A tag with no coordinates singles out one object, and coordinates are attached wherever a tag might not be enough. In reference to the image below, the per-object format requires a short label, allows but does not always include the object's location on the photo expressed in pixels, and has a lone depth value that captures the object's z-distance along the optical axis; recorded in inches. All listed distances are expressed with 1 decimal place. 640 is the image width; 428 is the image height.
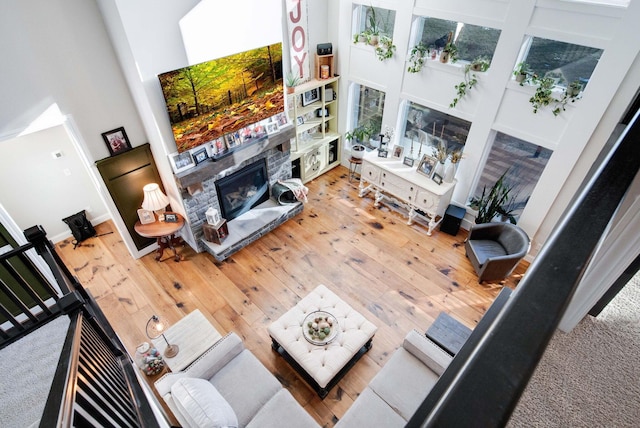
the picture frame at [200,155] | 169.2
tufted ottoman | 130.9
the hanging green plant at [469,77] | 164.6
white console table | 198.1
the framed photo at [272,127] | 197.9
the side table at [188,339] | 136.6
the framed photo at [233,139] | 180.5
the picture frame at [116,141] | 157.2
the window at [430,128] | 194.4
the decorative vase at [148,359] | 142.2
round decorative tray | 135.9
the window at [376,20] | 195.5
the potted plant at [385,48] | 195.2
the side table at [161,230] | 177.6
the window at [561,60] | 139.3
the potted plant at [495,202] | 184.5
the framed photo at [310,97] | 228.2
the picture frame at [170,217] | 181.9
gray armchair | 168.9
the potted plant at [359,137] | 238.1
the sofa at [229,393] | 104.0
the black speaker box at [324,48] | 213.3
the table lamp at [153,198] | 171.3
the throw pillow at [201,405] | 100.4
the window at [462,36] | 161.6
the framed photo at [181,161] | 163.0
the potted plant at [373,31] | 200.4
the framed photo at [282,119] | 202.4
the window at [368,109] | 226.7
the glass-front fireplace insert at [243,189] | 197.2
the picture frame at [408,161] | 212.8
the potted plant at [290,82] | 208.4
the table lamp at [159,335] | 135.2
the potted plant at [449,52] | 171.0
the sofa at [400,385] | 115.3
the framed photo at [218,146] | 176.1
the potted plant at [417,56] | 181.9
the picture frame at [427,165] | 200.5
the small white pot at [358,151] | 247.6
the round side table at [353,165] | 246.5
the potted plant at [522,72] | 152.9
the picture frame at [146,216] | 179.5
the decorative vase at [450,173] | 193.8
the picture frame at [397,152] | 217.2
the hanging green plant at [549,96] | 144.1
